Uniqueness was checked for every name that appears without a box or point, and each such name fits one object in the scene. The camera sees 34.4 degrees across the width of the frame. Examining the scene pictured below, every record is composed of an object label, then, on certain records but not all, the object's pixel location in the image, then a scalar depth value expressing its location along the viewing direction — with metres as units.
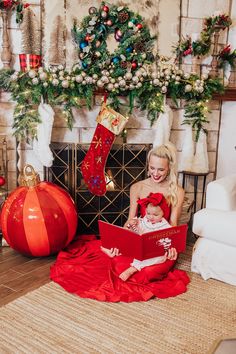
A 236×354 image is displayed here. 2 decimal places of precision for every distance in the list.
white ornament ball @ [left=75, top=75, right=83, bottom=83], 2.87
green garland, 2.91
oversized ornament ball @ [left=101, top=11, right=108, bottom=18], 3.04
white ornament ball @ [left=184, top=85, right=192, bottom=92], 3.12
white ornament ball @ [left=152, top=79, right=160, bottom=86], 3.00
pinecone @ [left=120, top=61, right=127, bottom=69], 3.09
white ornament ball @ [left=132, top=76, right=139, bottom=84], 2.97
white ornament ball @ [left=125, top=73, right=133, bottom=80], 2.98
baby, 2.51
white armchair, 2.37
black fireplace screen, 3.12
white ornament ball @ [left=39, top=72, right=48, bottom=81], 2.81
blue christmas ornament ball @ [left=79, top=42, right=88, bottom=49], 3.07
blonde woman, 2.24
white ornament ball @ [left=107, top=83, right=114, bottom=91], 2.97
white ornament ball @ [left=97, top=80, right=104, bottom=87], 2.93
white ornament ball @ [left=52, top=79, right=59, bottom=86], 2.83
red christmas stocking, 3.01
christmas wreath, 3.03
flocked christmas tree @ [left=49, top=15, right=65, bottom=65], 3.07
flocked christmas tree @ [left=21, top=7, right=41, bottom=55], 3.02
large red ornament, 2.60
